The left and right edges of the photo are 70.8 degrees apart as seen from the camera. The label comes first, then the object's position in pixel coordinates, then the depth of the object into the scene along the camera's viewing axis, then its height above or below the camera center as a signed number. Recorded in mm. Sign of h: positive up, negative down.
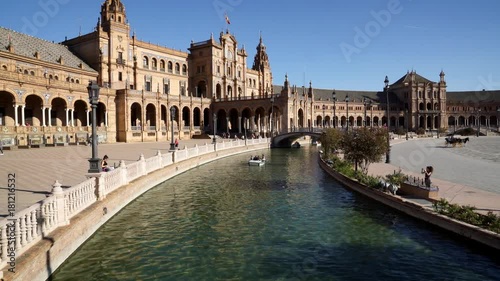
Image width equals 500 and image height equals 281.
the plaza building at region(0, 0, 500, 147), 42250 +6615
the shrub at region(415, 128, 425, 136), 96206 -1625
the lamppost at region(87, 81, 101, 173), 14193 +345
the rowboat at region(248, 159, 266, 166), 33656 -3189
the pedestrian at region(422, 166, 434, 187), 15211 -2185
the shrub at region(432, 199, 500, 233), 10926 -3038
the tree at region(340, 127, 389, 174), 21781 -1117
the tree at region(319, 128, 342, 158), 33688 -1278
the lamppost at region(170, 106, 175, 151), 28641 -1338
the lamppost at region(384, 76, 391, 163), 30800 +4081
